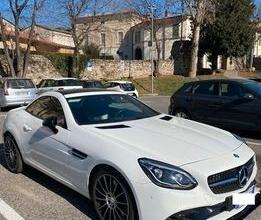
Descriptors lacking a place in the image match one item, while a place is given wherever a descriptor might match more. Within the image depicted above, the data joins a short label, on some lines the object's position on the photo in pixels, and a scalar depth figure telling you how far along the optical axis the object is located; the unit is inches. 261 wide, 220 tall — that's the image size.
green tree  993.6
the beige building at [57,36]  1439.8
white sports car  86.8
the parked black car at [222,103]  218.9
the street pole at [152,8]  767.6
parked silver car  398.8
